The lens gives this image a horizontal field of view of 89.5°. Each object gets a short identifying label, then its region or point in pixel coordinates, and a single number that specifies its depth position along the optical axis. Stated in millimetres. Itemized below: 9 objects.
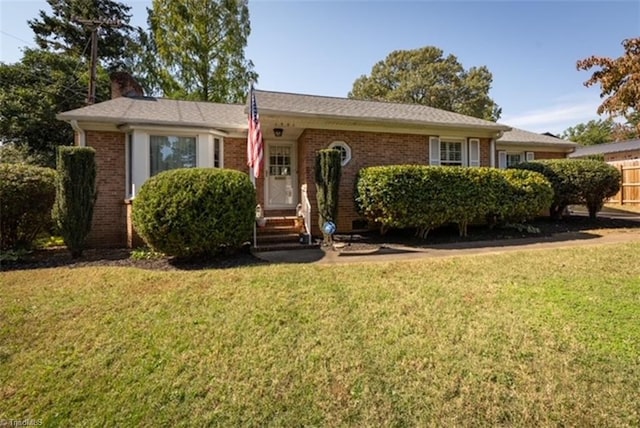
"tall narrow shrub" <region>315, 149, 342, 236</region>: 8156
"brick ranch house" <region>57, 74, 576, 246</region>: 9172
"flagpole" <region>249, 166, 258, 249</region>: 7903
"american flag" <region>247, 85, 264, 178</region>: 7766
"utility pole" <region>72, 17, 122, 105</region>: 16031
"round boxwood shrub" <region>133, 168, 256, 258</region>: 6227
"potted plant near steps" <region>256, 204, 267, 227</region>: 8641
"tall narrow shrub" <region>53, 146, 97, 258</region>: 6969
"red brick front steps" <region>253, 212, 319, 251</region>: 8110
